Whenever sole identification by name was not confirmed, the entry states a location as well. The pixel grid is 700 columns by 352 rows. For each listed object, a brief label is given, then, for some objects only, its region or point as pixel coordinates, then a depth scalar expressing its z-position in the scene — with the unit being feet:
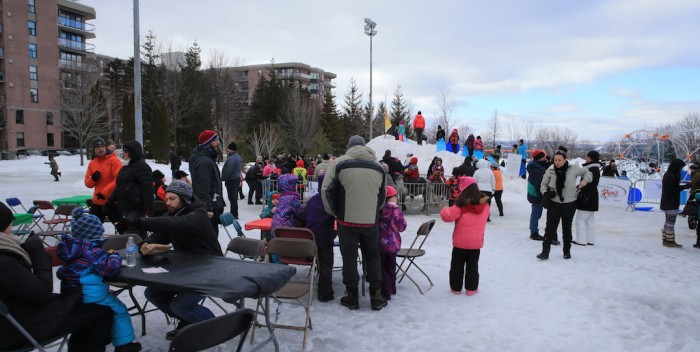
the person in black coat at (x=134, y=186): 19.63
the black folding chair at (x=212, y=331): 7.38
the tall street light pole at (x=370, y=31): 94.35
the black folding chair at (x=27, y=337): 8.94
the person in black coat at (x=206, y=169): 20.80
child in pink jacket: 17.88
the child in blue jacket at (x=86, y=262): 10.50
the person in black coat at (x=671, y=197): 27.14
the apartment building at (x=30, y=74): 139.13
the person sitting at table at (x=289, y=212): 17.65
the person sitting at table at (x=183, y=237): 11.68
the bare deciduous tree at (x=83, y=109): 118.32
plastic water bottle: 11.34
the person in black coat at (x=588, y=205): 26.71
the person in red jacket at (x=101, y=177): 21.13
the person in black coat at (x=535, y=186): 30.07
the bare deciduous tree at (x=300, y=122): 129.90
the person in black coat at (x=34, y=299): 8.97
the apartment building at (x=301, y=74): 268.82
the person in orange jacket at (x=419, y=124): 78.38
